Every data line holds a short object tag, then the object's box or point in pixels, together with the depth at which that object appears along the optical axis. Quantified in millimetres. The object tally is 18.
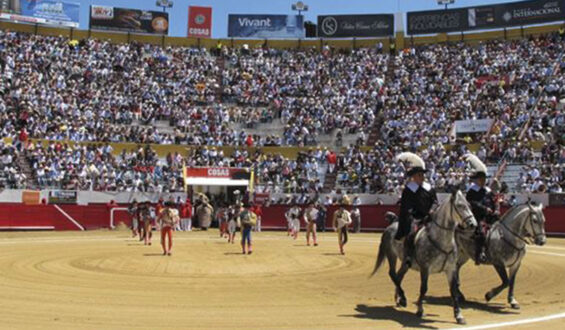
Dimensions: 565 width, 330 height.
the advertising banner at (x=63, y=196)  33781
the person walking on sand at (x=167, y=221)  19062
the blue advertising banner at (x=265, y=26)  55594
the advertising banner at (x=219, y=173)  37375
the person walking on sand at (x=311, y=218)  24469
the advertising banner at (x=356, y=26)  54156
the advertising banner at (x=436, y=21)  51875
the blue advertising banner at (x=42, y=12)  48750
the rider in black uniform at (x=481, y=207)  11633
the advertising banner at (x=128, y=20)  52469
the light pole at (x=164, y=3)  57016
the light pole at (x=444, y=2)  55378
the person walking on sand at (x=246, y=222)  19484
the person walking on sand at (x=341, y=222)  20766
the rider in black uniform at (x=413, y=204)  10617
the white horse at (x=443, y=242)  9703
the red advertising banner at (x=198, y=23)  54688
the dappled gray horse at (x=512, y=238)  11234
